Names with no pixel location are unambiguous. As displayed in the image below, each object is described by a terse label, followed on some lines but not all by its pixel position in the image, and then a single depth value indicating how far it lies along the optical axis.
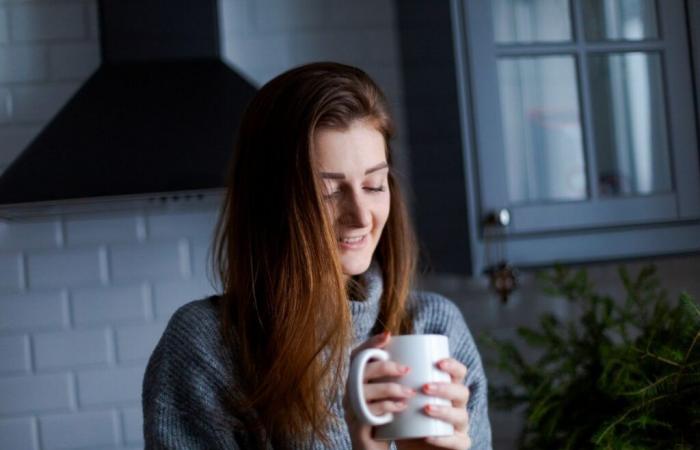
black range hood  1.78
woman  1.29
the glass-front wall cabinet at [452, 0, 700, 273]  1.87
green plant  1.52
